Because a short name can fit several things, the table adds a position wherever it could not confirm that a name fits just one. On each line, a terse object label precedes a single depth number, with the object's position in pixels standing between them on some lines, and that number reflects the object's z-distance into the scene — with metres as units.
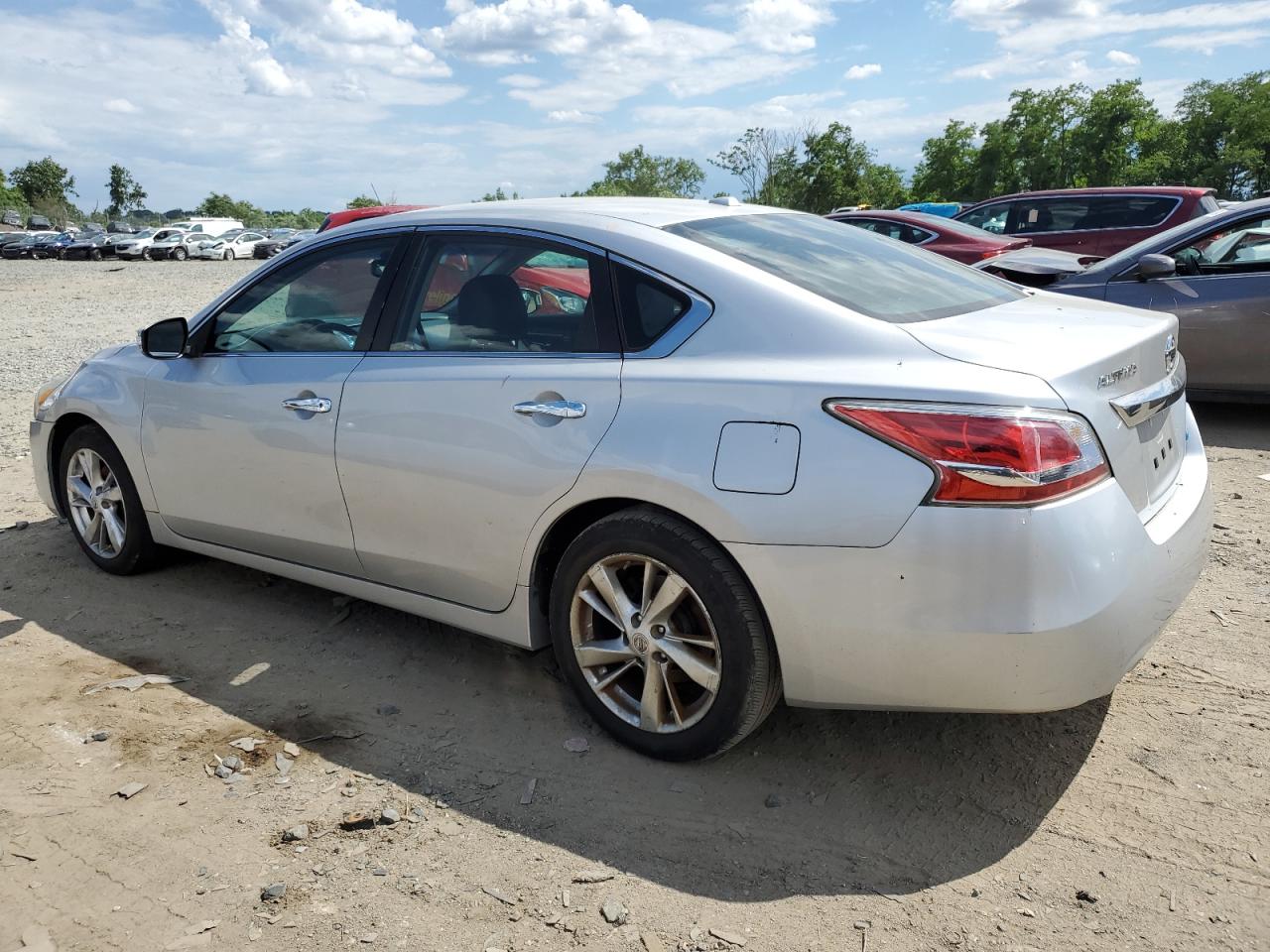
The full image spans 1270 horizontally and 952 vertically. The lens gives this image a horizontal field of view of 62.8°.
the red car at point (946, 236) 11.89
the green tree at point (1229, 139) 46.69
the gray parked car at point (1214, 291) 6.81
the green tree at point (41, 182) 100.75
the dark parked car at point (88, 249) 48.78
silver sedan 2.50
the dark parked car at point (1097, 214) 11.98
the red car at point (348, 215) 11.27
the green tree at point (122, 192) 113.38
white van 51.84
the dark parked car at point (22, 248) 50.22
